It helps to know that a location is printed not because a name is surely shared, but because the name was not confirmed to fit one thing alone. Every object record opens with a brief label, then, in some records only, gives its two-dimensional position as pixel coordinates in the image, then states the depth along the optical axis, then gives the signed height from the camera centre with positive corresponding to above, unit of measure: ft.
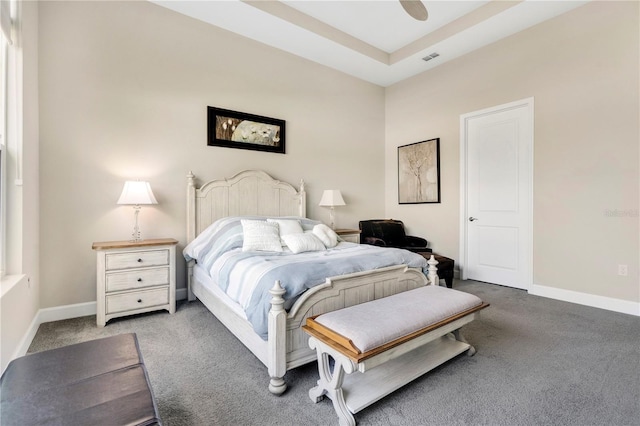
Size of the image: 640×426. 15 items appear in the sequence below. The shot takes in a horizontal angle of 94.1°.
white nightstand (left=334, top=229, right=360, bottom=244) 13.79 -1.17
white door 11.97 +0.67
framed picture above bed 11.55 +3.28
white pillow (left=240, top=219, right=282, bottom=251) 8.83 -0.81
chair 14.73 -1.24
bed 5.51 -1.77
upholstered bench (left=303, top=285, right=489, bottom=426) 4.71 -2.19
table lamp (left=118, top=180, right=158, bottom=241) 9.09 +0.50
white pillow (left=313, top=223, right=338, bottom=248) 10.25 -0.87
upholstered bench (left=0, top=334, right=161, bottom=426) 3.02 -2.07
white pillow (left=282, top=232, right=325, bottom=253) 9.13 -1.01
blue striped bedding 5.85 -1.29
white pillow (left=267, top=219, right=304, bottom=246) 10.14 -0.56
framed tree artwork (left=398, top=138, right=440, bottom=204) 14.92 +1.99
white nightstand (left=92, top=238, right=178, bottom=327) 8.51 -2.01
